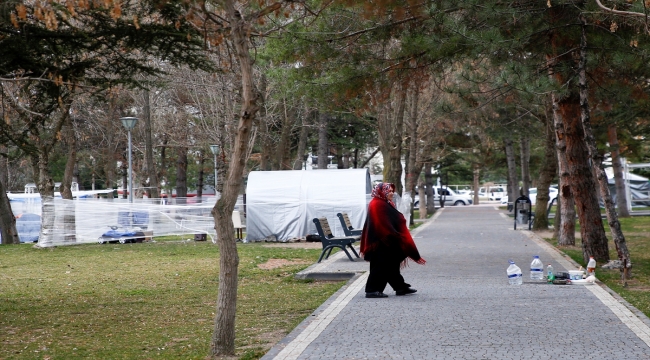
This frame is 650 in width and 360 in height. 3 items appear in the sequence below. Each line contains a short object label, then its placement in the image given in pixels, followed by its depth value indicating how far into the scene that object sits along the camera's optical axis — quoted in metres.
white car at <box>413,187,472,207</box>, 76.27
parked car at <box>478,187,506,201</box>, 94.00
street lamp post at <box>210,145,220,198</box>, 33.09
